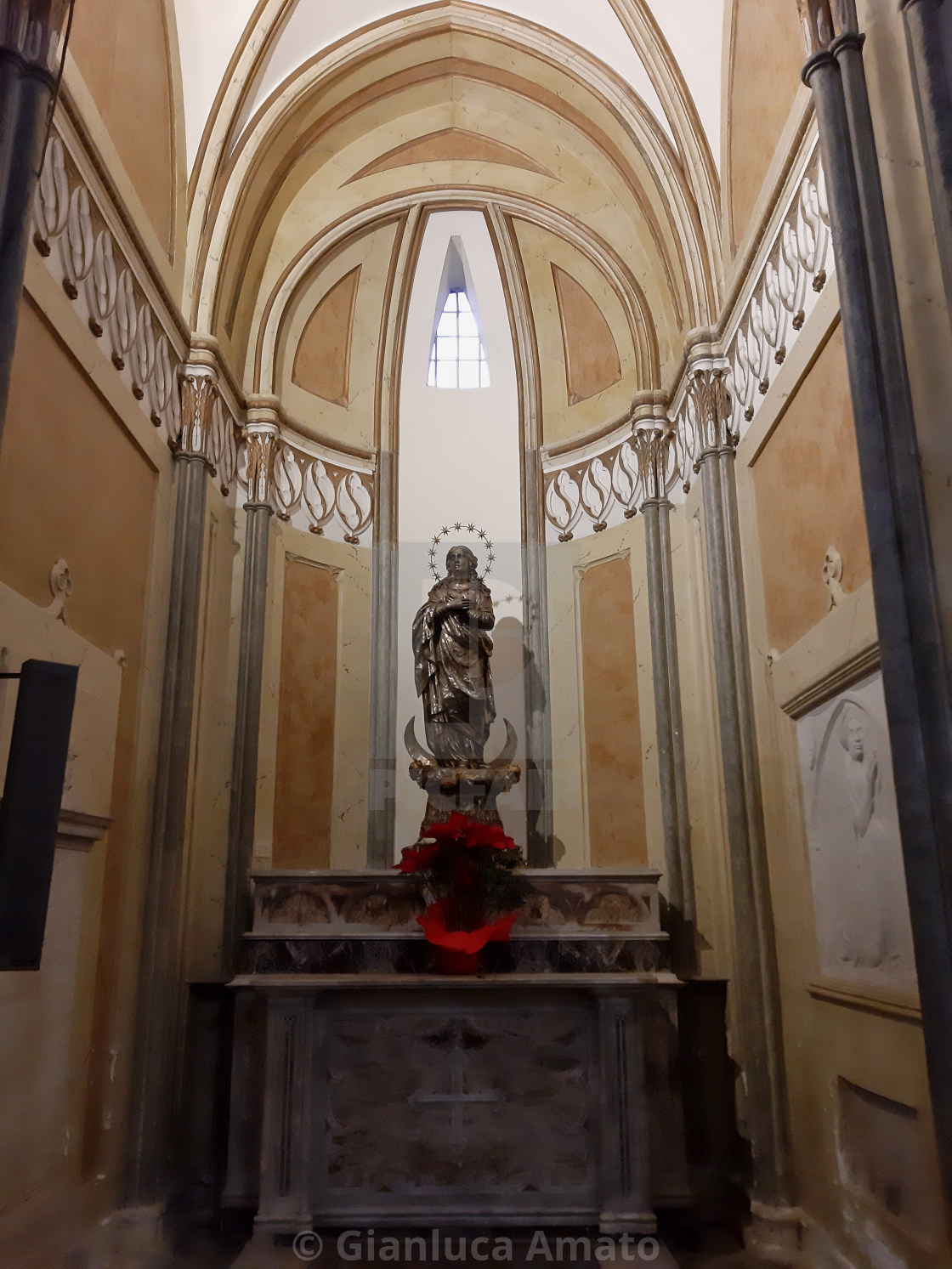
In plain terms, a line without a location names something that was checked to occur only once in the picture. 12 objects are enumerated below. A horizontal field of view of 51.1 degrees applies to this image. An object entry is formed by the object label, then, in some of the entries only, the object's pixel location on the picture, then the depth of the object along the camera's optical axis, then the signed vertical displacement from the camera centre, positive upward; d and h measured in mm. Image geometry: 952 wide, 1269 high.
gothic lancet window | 8812 +4968
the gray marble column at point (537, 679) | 7363 +1775
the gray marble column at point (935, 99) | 3252 +2640
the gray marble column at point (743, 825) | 5129 +479
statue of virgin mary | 6859 +1697
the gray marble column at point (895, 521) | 3006 +1239
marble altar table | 5035 -859
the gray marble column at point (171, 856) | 5258 +341
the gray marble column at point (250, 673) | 6508 +1632
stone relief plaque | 3980 +299
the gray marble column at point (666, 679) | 6406 +1560
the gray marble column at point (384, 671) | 7441 +1848
